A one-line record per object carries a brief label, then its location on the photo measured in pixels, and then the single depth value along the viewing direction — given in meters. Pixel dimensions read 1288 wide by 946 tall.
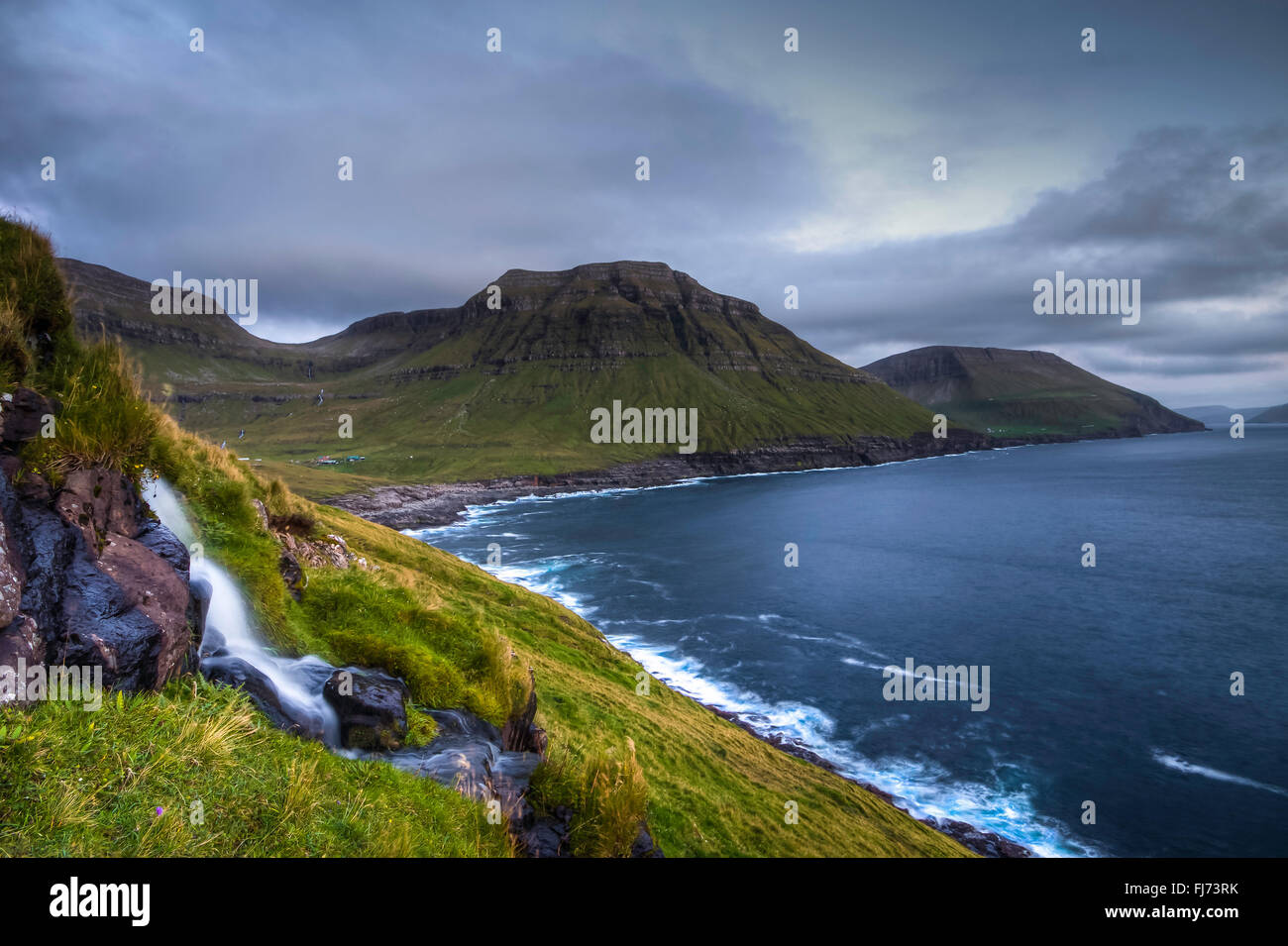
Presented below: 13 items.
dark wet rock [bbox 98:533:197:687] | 8.64
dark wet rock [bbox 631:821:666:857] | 10.04
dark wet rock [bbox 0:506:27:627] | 7.18
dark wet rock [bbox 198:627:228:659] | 10.60
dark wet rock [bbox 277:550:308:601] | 14.41
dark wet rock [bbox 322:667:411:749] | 10.20
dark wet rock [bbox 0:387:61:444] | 9.07
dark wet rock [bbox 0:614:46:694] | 6.91
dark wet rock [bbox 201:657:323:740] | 9.34
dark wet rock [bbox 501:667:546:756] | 13.62
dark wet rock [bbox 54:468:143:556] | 9.02
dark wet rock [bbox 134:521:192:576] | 10.20
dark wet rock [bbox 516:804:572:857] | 9.02
